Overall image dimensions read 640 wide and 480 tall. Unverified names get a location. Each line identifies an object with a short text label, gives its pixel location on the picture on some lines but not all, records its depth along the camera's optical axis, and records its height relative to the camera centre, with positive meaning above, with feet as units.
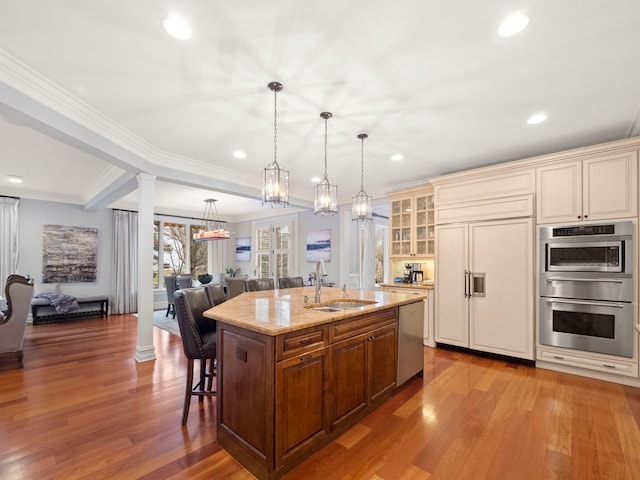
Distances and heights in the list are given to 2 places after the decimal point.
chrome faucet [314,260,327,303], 9.38 -1.17
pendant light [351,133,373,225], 11.74 +1.43
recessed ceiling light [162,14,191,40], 5.70 +4.18
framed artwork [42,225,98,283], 20.98 -0.87
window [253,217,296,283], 25.20 -0.48
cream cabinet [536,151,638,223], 10.23 +2.02
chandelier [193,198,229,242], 22.13 +1.93
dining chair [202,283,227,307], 10.63 -1.82
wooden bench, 19.47 -4.72
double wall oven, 10.21 -1.50
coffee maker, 16.72 -1.64
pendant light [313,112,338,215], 10.48 +1.57
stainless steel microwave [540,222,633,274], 10.24 -0.10
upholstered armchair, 11.81 -3.08
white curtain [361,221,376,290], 22.59 -0.98
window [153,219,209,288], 26.32 -0.77
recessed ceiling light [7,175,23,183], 16.69 +3.55
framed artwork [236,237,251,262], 29.78 -0.61
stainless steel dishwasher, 9.74 -3.26
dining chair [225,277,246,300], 13.91 -2.06
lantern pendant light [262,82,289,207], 9.15 +1.80
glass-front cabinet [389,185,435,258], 15.76 +1.14
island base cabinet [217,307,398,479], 5.79 -3.15
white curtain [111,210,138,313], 23.39 -1.73
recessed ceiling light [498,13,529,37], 5.61 +4.21
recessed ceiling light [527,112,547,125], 9.42 +4.04
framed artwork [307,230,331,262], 22.26 -0.12
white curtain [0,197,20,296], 18.97 +0.27
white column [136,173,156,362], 12.68 -1.21
